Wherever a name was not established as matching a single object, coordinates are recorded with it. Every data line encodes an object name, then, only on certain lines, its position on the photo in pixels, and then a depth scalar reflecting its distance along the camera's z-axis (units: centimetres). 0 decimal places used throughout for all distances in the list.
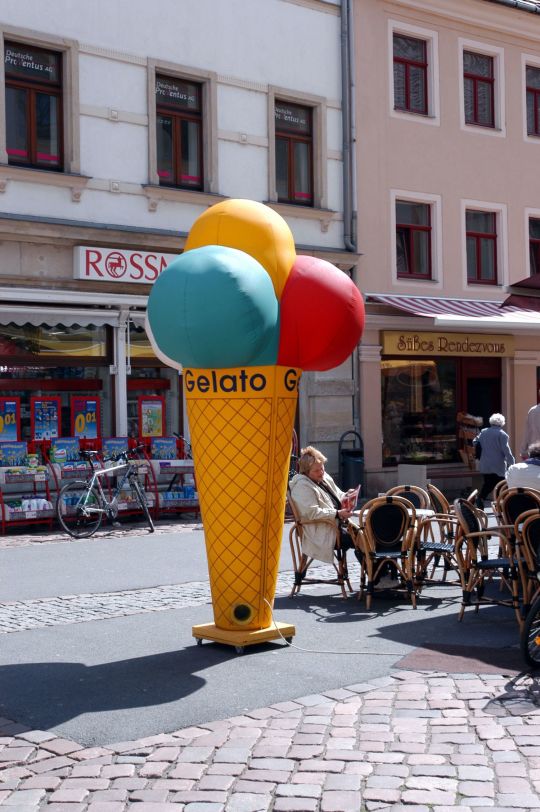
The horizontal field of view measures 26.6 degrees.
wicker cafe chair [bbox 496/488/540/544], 886
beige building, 2117
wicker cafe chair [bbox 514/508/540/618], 806
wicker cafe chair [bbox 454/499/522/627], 829
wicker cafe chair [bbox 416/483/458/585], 983
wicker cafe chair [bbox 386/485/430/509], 1075
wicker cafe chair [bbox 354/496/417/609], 942
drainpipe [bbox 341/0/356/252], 2077
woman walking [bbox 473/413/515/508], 1641
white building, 1648
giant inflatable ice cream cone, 737
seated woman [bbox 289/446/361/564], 977
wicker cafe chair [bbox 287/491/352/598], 979
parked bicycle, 1494
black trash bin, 1991
